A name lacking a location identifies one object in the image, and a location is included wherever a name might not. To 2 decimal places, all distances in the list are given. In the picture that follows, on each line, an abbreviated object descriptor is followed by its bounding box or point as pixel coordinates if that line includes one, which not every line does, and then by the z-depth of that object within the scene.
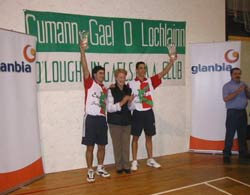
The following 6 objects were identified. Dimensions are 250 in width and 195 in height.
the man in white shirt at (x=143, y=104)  4.21
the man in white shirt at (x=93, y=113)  3.77
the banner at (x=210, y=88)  4.85
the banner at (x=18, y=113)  3.40
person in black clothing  3.95
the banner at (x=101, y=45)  4.04
